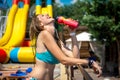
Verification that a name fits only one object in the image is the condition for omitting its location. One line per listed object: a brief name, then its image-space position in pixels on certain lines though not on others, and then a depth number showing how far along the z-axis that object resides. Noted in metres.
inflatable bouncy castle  5.86
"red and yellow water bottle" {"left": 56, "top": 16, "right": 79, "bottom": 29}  1.14
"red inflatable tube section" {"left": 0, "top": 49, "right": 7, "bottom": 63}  5.78
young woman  1.12
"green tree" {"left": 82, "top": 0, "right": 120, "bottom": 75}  5.44
